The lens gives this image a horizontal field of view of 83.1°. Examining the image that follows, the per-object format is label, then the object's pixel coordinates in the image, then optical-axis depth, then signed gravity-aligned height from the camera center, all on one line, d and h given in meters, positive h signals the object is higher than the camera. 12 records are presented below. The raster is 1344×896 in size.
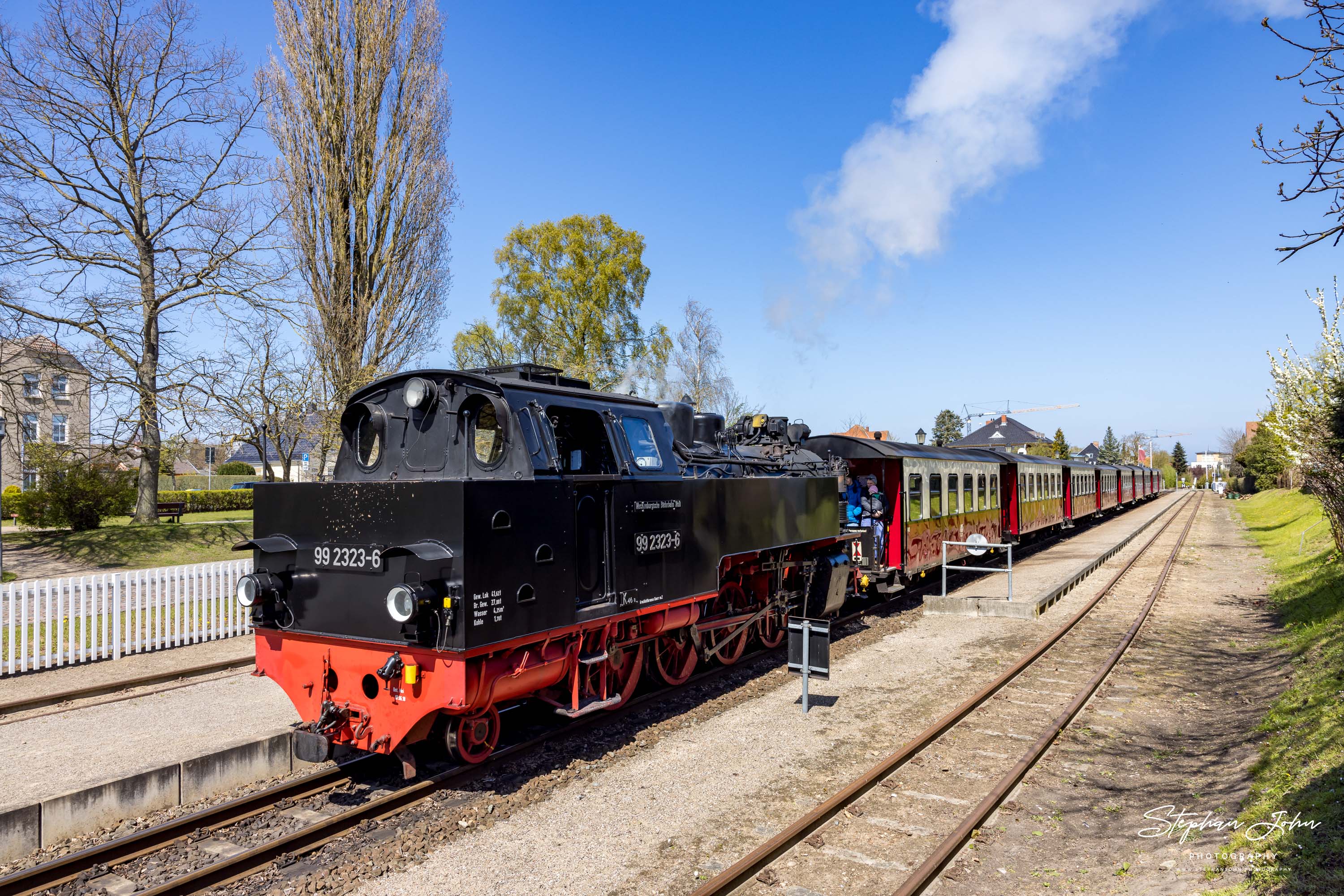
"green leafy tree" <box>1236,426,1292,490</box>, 42.85 +0.18
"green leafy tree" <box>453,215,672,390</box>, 28.81 +6.75
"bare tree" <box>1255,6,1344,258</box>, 3.63 +1.63
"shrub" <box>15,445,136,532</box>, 19.12 -0.28
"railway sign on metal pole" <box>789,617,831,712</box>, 7.42 -1.77
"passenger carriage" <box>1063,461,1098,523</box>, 26.75 -0.87
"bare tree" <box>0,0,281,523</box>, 16.97 +6.15
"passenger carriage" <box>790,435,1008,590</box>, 13.08 -0.54
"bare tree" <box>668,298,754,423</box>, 34.34 +4.37
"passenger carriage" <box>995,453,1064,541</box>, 19.50 -0.73
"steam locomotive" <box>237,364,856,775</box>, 4.95 -0.62
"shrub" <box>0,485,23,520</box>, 22.15 -0.52
